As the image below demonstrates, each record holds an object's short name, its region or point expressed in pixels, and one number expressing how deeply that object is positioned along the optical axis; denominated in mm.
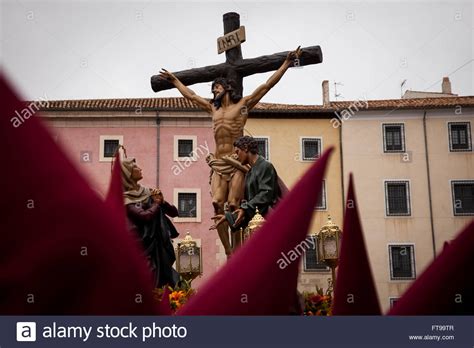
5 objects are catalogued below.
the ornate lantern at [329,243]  8977
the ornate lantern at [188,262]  9906
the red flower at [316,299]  6780
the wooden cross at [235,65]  9656
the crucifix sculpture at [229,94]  9406
